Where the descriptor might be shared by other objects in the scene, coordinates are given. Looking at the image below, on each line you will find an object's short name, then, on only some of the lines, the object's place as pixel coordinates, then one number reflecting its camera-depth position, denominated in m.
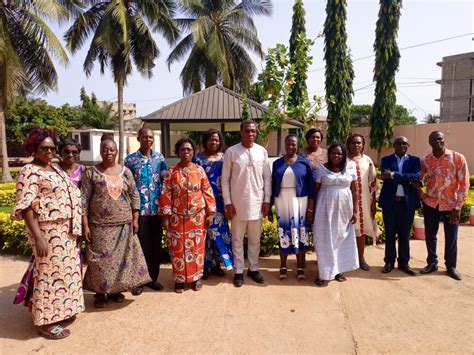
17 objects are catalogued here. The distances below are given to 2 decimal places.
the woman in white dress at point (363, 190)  4.10
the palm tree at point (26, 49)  10.90
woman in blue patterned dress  3.87
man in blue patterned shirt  3.59
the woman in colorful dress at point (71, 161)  3.34
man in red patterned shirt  3.91
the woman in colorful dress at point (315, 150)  4.04
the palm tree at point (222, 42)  17.33
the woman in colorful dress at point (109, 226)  3.14
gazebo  10.05
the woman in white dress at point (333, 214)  3.74
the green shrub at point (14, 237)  4.86
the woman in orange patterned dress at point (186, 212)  3.54
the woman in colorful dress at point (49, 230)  2.66
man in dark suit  3.97
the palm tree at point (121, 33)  14.68
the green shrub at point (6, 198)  8.60
